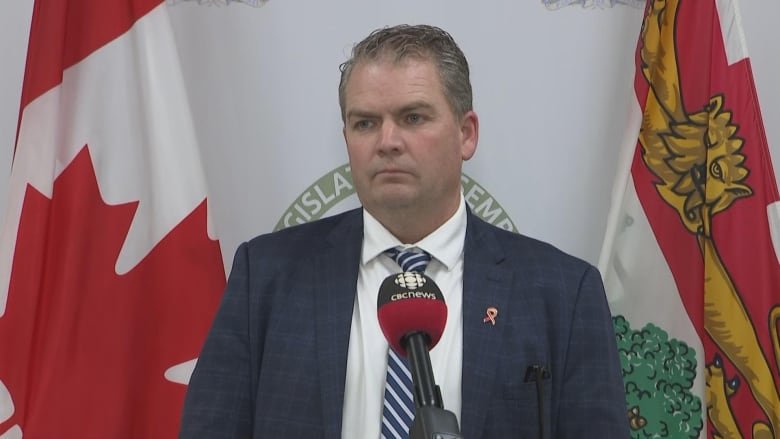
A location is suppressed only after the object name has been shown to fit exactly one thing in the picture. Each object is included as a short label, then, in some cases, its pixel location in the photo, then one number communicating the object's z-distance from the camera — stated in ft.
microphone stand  8.05
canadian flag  16.47
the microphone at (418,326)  8.34
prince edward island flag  17.02
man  13.21
